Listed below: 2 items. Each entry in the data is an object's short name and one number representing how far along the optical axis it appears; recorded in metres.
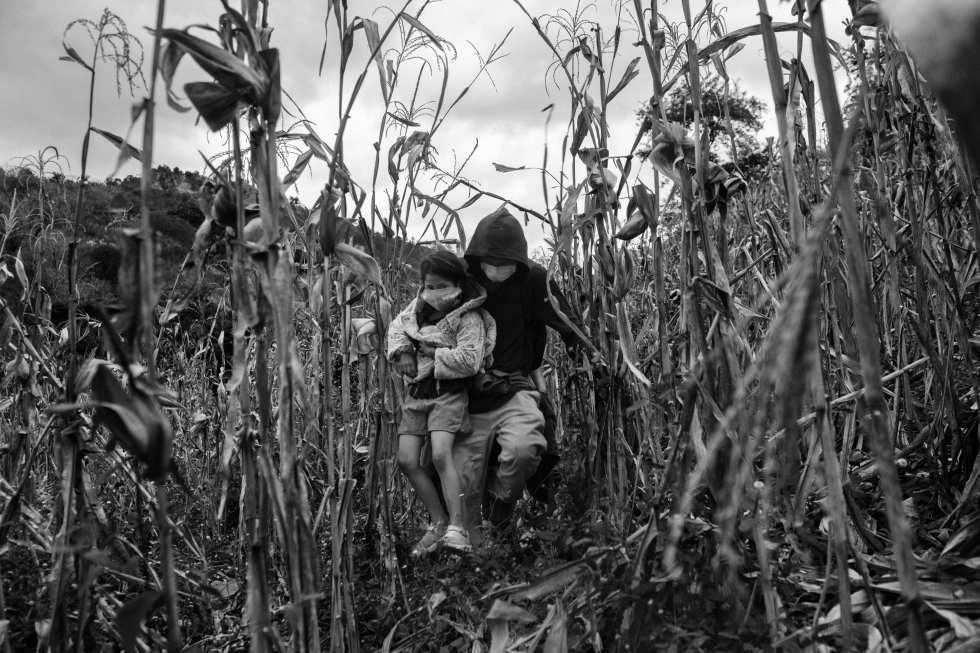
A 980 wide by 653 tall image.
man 2.49
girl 2.47
